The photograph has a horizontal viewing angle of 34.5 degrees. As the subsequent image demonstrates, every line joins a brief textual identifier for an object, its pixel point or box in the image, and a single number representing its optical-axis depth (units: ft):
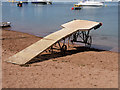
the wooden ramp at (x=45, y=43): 35.61
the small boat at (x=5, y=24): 102.29
